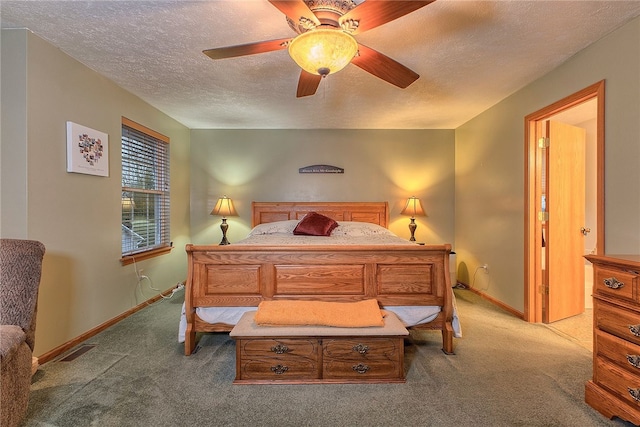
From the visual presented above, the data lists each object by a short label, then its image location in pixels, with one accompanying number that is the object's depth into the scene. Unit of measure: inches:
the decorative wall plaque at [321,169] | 165.3
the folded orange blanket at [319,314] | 70.8
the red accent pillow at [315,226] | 137.6
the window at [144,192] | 120.6
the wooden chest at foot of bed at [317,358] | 70.6
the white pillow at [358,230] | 140.9
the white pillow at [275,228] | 144.0
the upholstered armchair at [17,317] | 51.9
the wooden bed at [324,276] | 83.5
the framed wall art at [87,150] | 89.4
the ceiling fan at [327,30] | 50.5
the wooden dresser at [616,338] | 54.6
